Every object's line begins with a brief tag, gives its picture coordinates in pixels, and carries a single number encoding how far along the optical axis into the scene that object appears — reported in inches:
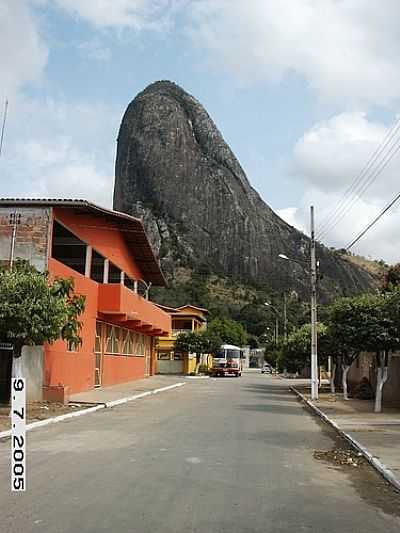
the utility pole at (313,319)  1069.1
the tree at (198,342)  2508.6
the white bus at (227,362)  2512.3
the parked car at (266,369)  3381.9
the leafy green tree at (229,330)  3358.0
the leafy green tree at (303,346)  1280.1
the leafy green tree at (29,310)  636.7
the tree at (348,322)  853.2
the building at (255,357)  4472.0
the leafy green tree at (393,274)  1619.1
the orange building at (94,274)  929.5
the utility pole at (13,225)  922.7
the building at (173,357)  2669.8
